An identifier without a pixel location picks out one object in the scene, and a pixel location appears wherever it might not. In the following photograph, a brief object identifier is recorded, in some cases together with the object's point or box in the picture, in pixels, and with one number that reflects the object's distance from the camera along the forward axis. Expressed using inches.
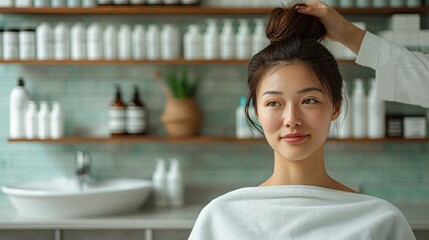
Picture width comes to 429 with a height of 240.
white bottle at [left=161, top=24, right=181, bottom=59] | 149.9
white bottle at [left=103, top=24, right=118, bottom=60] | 149.6
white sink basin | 135.9
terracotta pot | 152.8
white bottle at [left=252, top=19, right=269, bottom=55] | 148.9
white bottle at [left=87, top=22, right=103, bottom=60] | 149.4
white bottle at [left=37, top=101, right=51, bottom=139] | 151.5
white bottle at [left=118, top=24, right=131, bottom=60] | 149.7
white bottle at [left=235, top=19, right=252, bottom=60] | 148.9
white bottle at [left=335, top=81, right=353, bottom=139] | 149.5
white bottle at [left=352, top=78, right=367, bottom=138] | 149.1
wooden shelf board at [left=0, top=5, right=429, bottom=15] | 149.3
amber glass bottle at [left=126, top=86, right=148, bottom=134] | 152.0
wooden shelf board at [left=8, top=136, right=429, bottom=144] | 150.4
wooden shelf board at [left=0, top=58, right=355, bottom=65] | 148.6
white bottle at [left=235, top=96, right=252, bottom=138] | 151.3
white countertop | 135.9
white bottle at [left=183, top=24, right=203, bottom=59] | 149.9
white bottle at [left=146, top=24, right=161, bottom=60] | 149.7
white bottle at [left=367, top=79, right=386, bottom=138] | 149.8
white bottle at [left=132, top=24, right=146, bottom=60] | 149.6
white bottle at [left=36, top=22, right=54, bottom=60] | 149.5
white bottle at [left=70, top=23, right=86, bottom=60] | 149.6
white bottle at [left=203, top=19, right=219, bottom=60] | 149.3
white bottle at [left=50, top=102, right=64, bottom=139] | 152.2
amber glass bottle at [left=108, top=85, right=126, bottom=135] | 151.8
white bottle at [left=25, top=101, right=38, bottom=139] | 151.3
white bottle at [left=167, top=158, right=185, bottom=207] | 152.2
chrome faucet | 152.8
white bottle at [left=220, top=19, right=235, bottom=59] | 148.9
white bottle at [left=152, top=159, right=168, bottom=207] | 152.8
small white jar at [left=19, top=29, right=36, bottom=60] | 149.5
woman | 72.0
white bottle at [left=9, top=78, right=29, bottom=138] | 151.7
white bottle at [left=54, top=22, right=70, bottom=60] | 149.6
